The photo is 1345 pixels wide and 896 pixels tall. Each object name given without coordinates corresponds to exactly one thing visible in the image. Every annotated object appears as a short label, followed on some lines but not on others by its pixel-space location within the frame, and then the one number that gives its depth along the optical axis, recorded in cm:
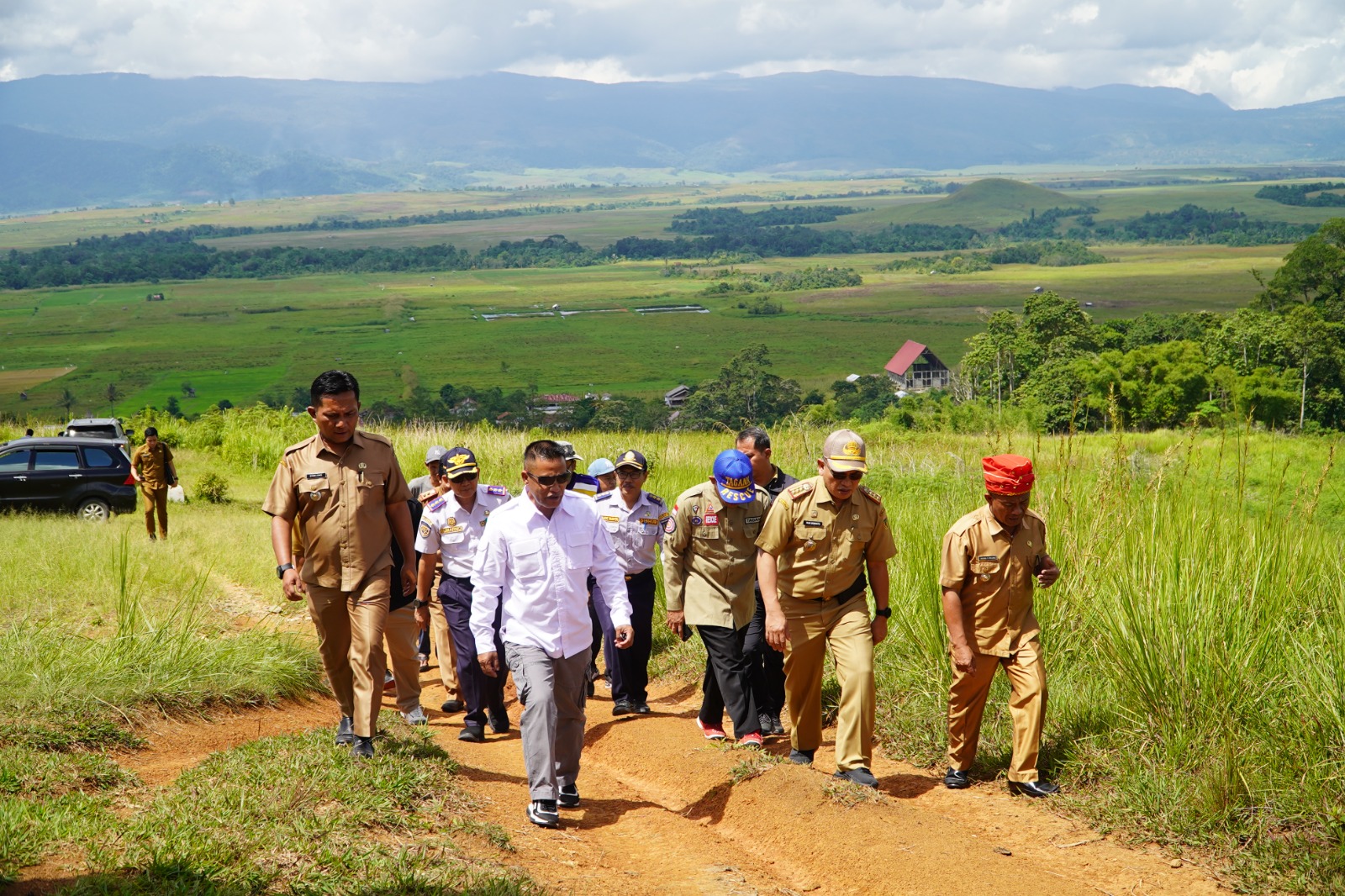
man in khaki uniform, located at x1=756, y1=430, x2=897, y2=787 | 662
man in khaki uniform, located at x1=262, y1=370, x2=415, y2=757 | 654
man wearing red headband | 636
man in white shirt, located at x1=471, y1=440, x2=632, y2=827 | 623
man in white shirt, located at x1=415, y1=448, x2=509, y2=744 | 821
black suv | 1892
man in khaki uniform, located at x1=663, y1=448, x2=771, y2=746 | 754
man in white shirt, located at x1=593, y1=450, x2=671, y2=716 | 880
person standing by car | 1576
